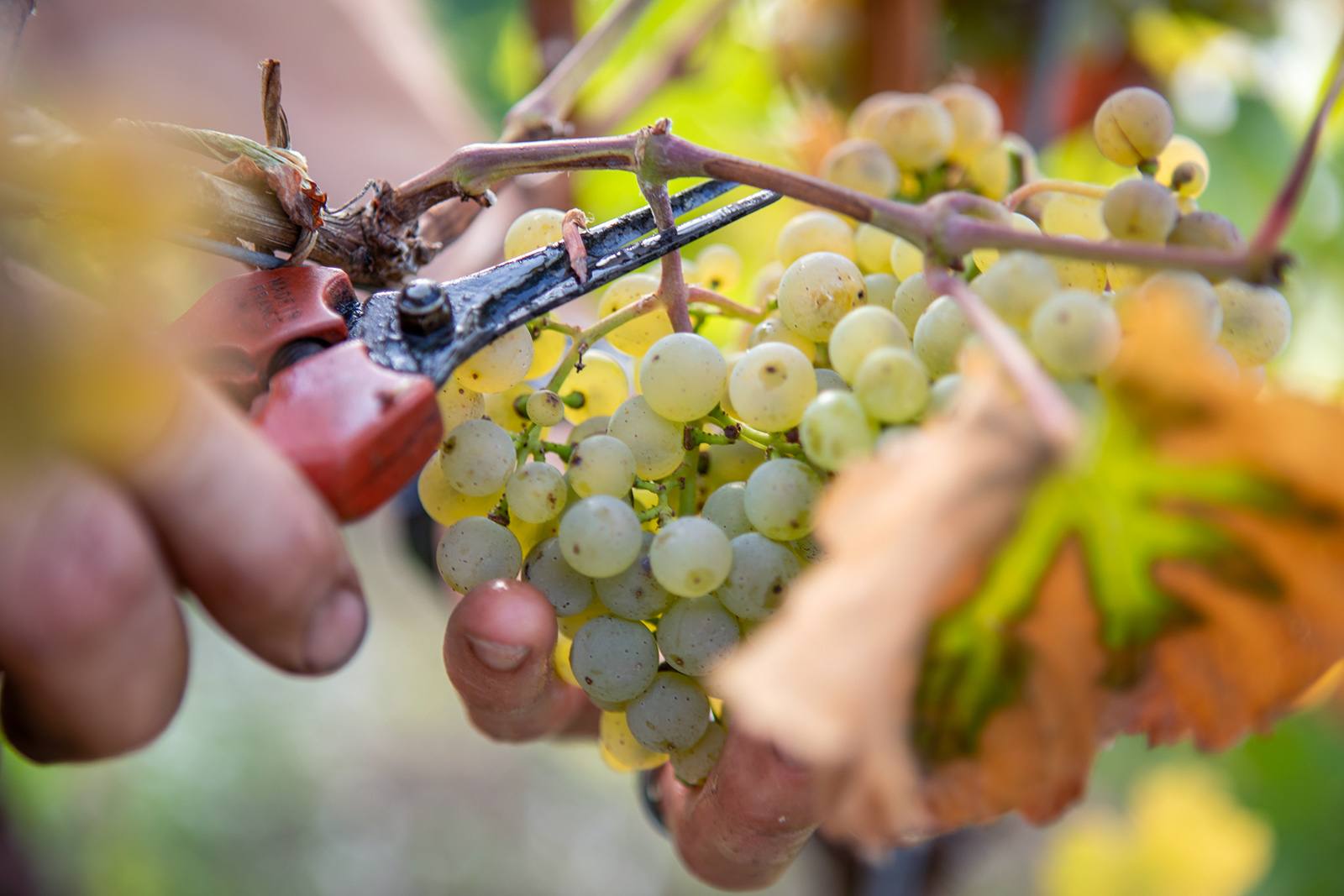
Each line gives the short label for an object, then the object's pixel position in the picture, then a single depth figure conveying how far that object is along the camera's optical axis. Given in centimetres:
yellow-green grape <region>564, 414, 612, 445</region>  37
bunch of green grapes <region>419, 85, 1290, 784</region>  28
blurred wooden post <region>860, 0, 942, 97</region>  77
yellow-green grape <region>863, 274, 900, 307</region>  36
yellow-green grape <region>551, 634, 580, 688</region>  42
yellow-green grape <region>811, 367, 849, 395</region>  34
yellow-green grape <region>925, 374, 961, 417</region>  27
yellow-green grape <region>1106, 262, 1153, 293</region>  31
